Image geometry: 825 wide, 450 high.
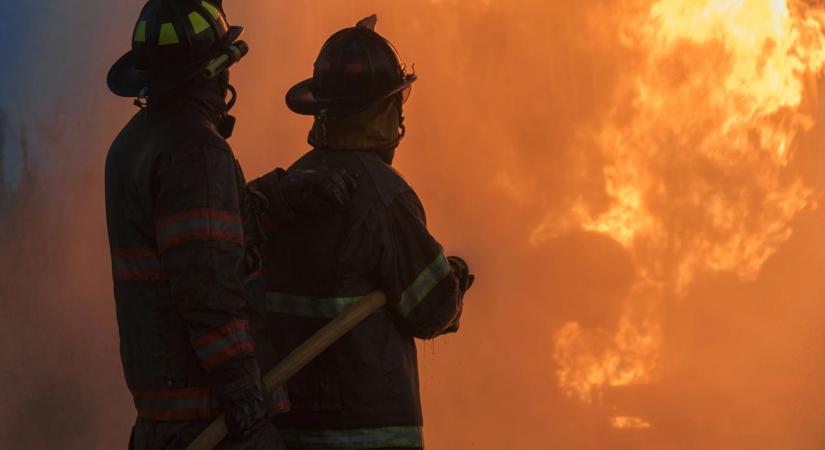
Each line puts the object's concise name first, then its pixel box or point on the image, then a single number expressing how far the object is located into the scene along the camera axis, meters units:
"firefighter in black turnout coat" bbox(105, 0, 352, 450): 9.80
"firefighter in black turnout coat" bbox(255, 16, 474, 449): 11.38
